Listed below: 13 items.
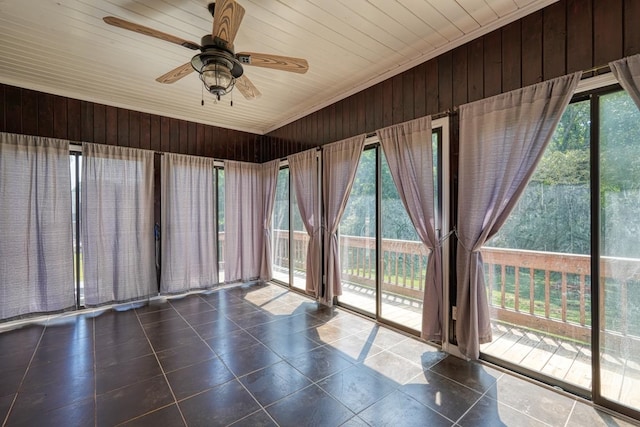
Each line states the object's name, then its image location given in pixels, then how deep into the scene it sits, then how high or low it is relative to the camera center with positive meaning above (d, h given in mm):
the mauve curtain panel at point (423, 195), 2719 +137
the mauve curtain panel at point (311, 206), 4133 +67
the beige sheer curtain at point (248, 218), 5016 -124
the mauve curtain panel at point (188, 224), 4375 -185
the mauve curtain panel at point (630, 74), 1713 +809
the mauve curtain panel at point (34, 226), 3295 -153
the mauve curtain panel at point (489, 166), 2062 +337
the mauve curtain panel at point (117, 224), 3771 -155
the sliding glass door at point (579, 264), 1842 -418
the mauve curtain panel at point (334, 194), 3594 +209
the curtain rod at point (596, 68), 1854 +914
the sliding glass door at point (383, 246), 3102 -434
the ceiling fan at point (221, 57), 1746 +1113
